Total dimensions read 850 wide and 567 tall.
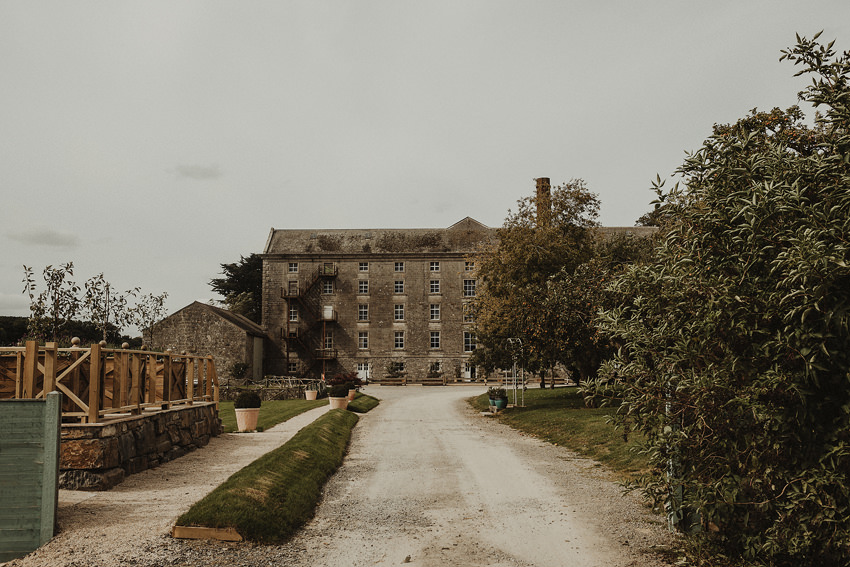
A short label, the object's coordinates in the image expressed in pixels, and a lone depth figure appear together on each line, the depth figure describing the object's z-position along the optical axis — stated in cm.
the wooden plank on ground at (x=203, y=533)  727
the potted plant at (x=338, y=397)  2619
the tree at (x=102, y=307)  3075
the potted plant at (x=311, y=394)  3378
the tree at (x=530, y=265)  2392
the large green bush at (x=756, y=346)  485
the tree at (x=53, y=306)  2561
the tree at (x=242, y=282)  6888
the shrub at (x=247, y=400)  1867
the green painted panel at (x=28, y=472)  710
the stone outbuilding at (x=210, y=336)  5012
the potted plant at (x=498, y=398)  2767
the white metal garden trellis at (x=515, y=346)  2598
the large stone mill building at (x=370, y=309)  5641
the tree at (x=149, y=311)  4127
